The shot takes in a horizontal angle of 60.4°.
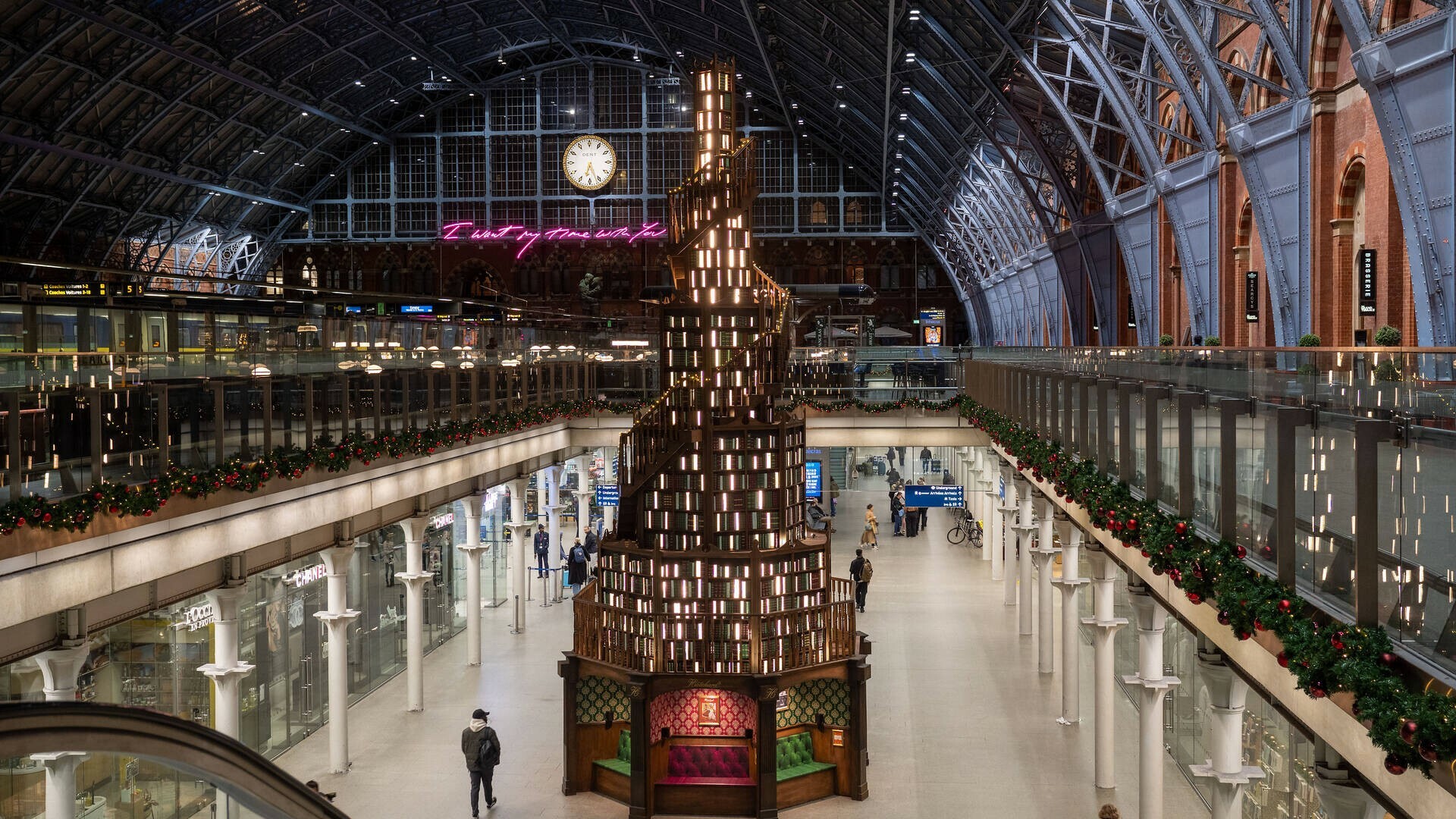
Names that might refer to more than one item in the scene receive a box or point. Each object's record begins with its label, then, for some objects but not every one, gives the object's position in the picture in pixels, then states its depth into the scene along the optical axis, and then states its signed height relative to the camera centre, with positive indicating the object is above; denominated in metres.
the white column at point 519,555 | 28.36 -4.21
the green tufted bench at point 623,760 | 17.69 -5.58
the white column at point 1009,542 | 30.73 -4.31
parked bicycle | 43.09 -5.77
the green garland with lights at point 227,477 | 10.39 -1.09
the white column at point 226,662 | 14.98 -3.47
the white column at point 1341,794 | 6.89 -2.44
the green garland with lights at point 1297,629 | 5.39 -1.48
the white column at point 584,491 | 36.67 -3.53
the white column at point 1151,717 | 14.40 -4.10
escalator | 3.28 -1.08
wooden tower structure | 17.42 -3.61
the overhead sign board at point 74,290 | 16.81 +1.25
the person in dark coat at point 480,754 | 16.48 -5.03
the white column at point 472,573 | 24.86 -4.01
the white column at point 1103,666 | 16.66 -4.12
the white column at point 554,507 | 33.16 -3.60
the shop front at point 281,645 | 14.87 -3.94
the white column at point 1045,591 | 23.97 -4.40
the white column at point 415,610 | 21.75 -4.15
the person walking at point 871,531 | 37.99 -5.08
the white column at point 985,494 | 36.12 -3.92
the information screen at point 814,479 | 40.75 -3.56
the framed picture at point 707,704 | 17.91 -4.78
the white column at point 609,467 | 42.61 -3.47
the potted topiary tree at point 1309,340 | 16.72 +0.31
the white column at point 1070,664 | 20.78 -4.99
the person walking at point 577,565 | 31.78 -4.91
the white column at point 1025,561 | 27.28 -4.40
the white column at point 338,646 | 18.39 -4.11
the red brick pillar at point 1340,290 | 19.75 +1.16
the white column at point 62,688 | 10.76 -2.90
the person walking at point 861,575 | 29.19 -4.90
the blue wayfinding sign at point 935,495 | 36.06 -3.70
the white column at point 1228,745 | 11.17 -3.41
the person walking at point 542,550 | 33.26 -4.83
